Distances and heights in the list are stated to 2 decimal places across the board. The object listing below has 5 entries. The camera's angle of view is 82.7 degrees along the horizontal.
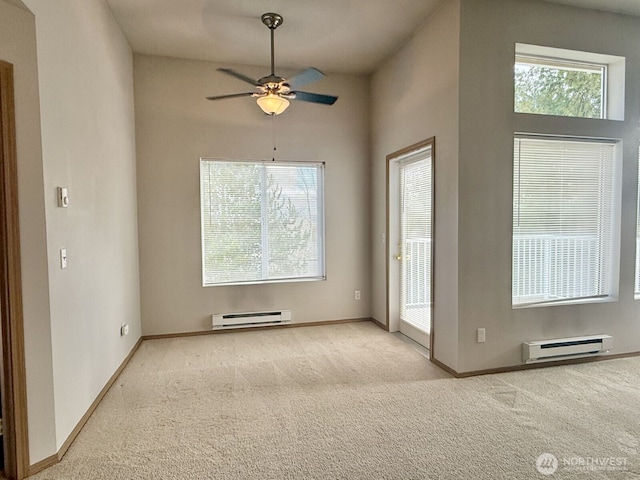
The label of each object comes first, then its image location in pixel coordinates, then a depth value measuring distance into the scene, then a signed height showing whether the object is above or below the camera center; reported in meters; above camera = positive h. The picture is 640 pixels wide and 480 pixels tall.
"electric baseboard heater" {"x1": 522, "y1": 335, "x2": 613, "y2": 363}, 3.28 -1.16
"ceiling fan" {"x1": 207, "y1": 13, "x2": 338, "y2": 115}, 3.02 +1.16
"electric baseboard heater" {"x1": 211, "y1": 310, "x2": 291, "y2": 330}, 4.48 -1.18
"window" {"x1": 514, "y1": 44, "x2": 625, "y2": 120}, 3.40 +1.36
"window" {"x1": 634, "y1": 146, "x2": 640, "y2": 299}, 3.71 -0.45
